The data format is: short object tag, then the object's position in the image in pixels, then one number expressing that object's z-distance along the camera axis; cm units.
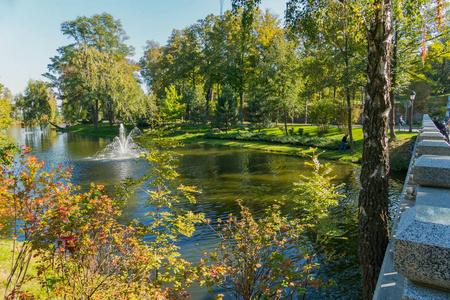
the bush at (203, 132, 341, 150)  2541
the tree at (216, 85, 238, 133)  3925
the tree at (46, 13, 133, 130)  4523
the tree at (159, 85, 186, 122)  4451
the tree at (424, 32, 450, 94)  4159
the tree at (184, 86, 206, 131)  4362
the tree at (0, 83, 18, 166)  1203
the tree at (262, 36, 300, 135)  3039
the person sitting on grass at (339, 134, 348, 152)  2369
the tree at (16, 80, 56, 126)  5588
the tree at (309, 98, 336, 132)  2770
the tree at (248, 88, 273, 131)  3575
